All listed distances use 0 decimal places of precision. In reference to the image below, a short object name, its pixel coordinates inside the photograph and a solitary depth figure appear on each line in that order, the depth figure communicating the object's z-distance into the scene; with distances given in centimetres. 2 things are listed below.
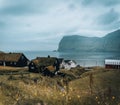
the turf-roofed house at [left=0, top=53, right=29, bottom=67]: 4188
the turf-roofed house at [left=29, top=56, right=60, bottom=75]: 3439
